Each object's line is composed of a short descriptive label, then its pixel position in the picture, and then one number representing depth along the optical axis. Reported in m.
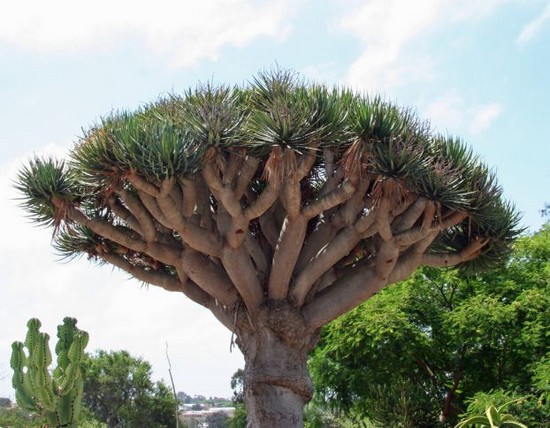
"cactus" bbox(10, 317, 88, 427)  8.87
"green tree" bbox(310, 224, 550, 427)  14.56
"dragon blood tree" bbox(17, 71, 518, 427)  8.59
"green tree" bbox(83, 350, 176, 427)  35.94
